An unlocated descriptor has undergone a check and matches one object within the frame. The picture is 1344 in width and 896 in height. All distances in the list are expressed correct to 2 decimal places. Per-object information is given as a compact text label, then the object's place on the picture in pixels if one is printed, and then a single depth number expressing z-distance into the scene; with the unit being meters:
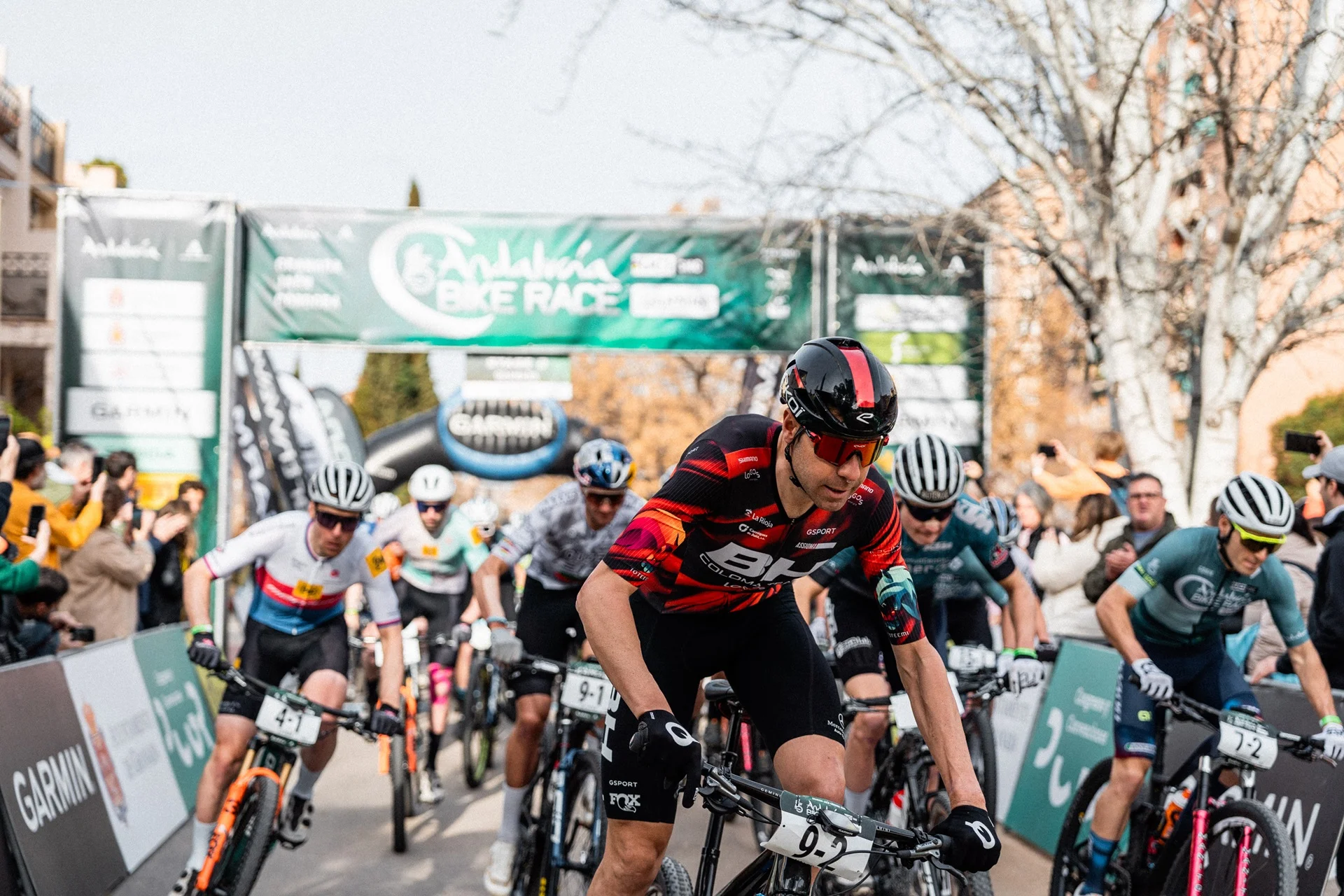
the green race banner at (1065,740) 7.58
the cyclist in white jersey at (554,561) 6.48
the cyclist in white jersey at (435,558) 9.84
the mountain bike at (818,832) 2.78
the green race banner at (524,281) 14.34
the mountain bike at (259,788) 5.26
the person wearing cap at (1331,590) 5.96
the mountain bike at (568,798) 5.45
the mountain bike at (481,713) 9.70
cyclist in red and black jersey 2.99
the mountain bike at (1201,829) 4.71
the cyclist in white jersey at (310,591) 6.07
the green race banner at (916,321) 14.40
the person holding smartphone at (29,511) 7.57
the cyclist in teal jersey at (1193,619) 5.22
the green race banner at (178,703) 8.40
